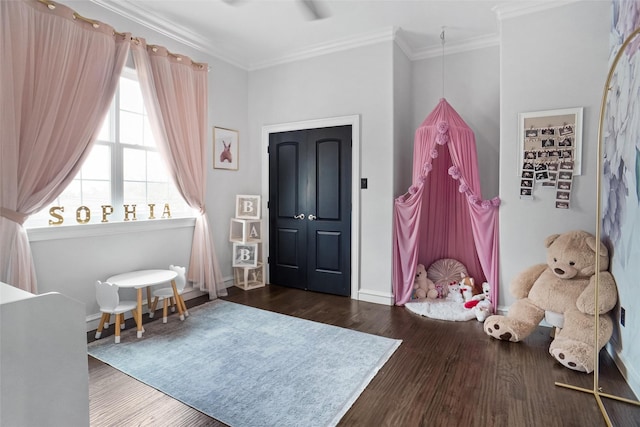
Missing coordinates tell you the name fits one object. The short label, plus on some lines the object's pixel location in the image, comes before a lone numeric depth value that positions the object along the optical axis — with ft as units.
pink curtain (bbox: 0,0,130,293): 8.07
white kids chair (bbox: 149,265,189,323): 10.61
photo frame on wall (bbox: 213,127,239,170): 14.07
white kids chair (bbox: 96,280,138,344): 9.21
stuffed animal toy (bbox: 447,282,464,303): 12.36
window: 9.83
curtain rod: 8.61
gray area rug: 6.54
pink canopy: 11.21
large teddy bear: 7.88
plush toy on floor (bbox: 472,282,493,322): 10.71
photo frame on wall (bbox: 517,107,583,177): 9.78
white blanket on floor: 11.00
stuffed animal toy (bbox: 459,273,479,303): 12.03
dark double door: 13.51
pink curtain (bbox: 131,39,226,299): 11.20
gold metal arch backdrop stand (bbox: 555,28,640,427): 6.21
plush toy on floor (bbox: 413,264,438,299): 12.85
